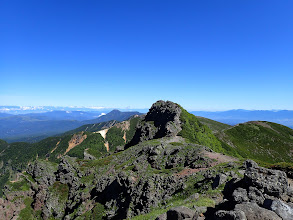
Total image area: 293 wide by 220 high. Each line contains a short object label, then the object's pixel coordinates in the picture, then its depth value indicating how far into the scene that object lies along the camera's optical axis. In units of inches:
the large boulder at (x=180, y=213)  569.6
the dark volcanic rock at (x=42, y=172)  2329.0
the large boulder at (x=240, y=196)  585.4
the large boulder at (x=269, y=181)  642.2
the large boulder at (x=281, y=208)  455.5
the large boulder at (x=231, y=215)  439.2
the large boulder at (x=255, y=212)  448.5
